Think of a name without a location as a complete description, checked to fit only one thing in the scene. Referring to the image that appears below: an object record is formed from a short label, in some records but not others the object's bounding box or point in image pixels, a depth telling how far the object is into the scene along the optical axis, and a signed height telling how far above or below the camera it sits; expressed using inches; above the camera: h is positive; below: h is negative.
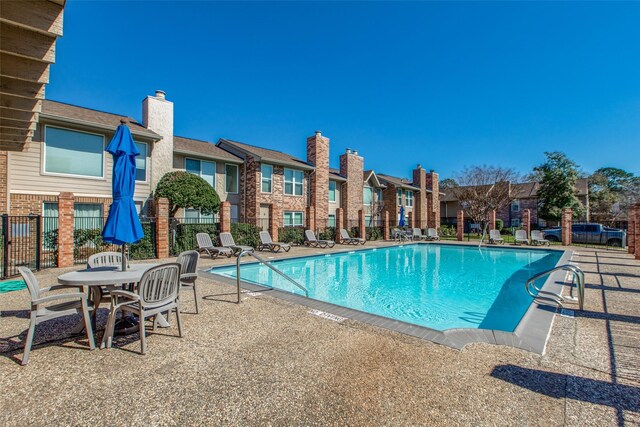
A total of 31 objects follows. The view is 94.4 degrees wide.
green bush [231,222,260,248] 629.9 -33.4
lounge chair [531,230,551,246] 797.0 -53.5
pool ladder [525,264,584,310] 215.8 -63.7
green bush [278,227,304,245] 772.0 -43.0
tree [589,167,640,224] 1457.9 +133.1
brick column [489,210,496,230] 1095.0 -1.9
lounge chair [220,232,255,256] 554.3 -44.0
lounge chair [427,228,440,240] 1005.5 -54.0
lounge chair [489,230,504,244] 858.8 -54.1
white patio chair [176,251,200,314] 208.0 -34.2
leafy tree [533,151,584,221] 1251.2 +138.0
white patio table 153.9 -32.2
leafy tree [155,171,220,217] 568.7 +53.6
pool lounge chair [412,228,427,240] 1014.7 -54.8
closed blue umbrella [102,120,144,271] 189.6 +16.4
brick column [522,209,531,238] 904.9 -7.9
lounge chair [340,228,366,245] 845.8 -60.7
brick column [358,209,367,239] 931.3 -21.5
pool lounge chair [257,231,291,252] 635.5 -55.9
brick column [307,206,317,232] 802.7 +2.1
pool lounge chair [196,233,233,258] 516.8 -50.7
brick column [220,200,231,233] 592.2 +2.9
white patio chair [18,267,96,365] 136.0 -45.3
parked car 829.2 -48.7
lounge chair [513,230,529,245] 837.8 -52.8
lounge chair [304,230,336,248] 735.6 -57.8
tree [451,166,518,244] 1162.6 +111.2
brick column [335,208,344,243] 839.8 -9.3
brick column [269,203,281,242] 712.4 -10.1
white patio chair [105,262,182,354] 148.6 -41.1
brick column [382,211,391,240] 1023.6 -32.3
